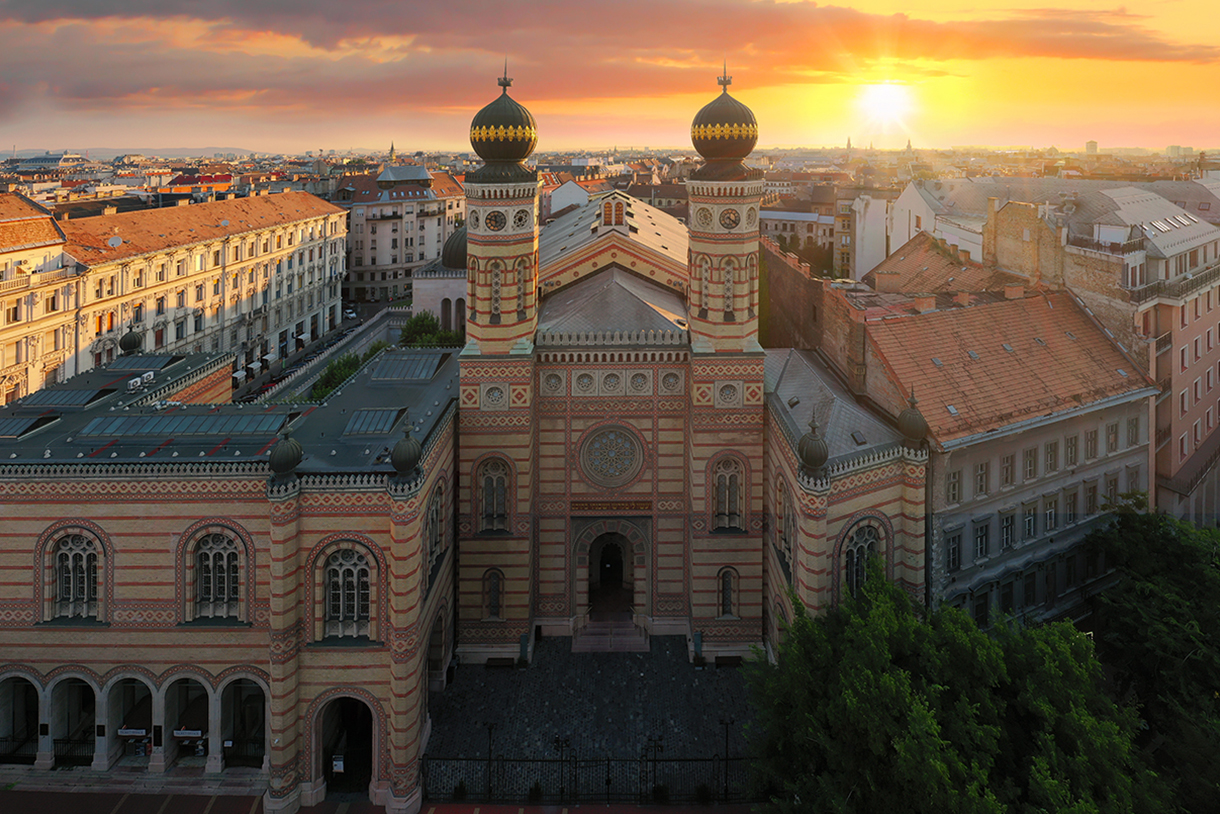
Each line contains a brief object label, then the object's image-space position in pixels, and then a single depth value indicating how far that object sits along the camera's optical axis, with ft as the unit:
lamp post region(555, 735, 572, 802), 104.58
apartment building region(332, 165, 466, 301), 427.74
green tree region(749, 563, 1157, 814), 75.77
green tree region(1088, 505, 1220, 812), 93.04
